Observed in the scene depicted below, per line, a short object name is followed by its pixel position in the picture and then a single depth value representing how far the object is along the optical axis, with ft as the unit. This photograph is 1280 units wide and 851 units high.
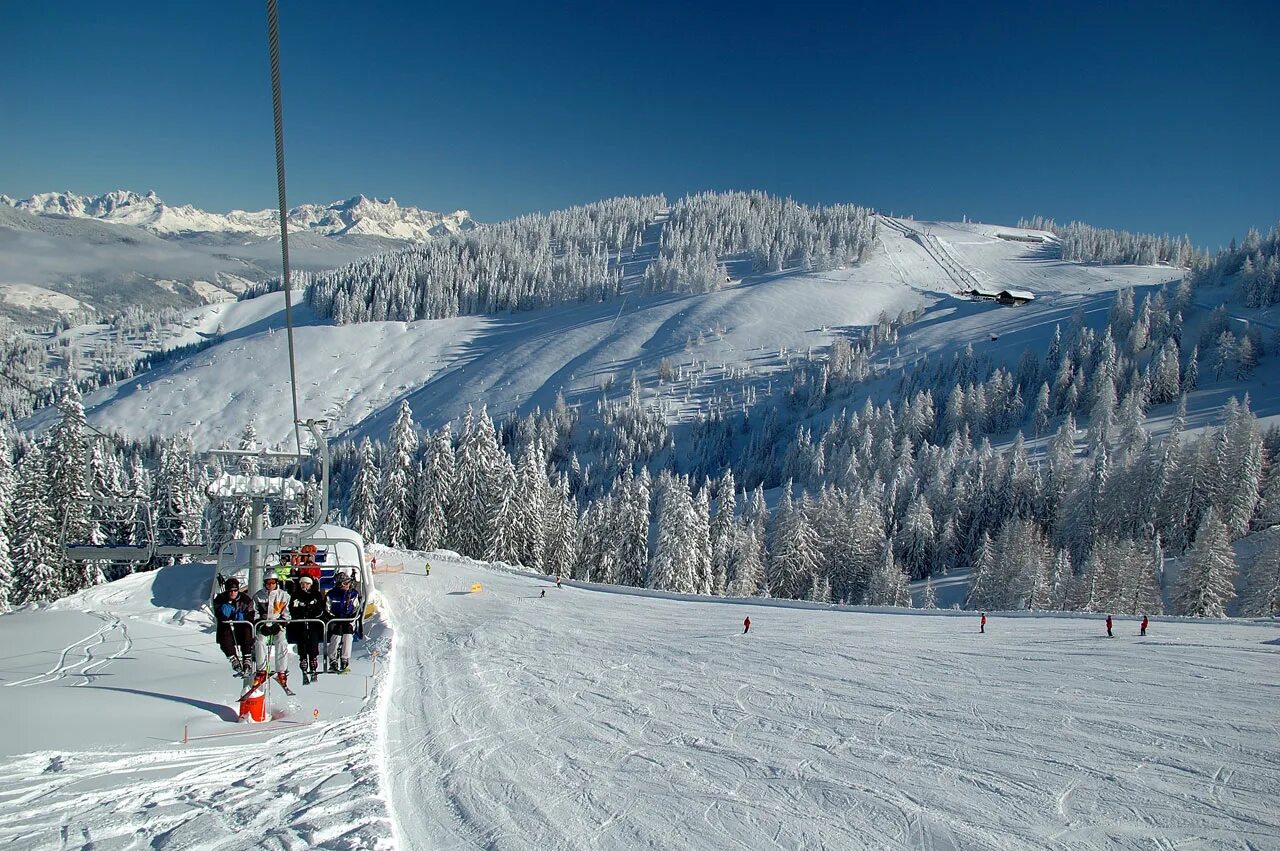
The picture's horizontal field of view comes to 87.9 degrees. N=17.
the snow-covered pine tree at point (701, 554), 143.43
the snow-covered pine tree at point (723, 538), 161.07
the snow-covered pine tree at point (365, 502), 155.43
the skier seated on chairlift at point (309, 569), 39.07
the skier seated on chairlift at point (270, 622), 34.17
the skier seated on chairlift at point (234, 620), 33.45
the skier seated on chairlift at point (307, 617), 35.19
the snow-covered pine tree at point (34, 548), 93.91
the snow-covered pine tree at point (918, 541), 195.72
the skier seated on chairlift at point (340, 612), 36.09
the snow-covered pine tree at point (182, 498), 132.67
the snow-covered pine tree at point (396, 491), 151.33
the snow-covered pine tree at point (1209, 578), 117.80
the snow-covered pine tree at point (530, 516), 145.79
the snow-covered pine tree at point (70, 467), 98.17
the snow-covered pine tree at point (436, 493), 146.72
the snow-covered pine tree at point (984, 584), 158.10
